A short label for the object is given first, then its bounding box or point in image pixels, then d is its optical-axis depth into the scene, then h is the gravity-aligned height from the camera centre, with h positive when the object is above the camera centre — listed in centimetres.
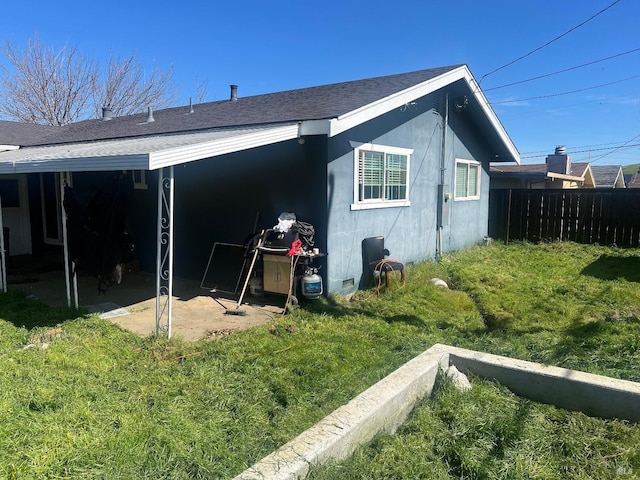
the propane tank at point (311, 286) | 610 -123
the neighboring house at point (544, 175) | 1487 +77
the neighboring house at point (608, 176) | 3005 +157
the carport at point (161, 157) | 419 +40
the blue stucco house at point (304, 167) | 586 +40
